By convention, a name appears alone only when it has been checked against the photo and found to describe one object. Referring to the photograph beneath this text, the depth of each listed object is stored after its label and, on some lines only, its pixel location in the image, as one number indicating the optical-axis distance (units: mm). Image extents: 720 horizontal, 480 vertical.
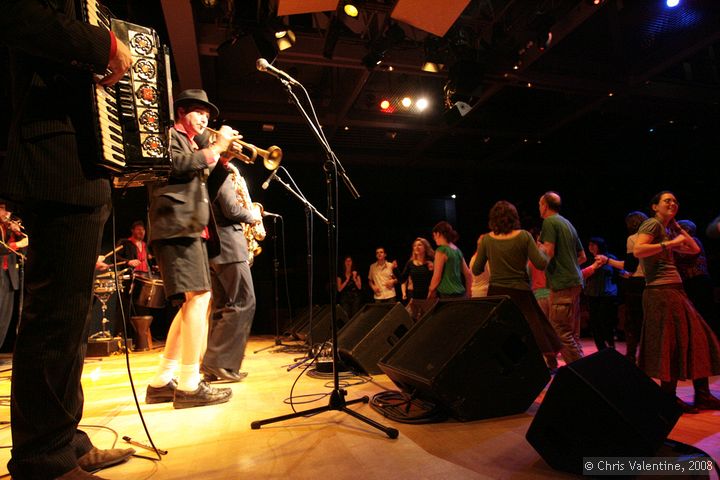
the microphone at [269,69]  2559
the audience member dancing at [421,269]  5957
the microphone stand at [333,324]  2152
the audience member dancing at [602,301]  5184
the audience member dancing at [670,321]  2512
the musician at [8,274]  4961
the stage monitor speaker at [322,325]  5395
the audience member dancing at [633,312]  4055
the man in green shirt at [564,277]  3535
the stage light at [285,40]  5201
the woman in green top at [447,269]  5082
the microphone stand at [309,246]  4196
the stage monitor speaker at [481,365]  2156
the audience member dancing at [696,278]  3090
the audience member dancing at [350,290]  9594
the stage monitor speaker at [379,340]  3549
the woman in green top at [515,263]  3410
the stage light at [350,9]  4913
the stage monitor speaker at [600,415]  1457
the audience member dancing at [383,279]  8305
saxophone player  3367
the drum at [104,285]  6160
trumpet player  2469
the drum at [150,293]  6711
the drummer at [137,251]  6902
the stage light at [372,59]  5566
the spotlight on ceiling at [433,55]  5779
